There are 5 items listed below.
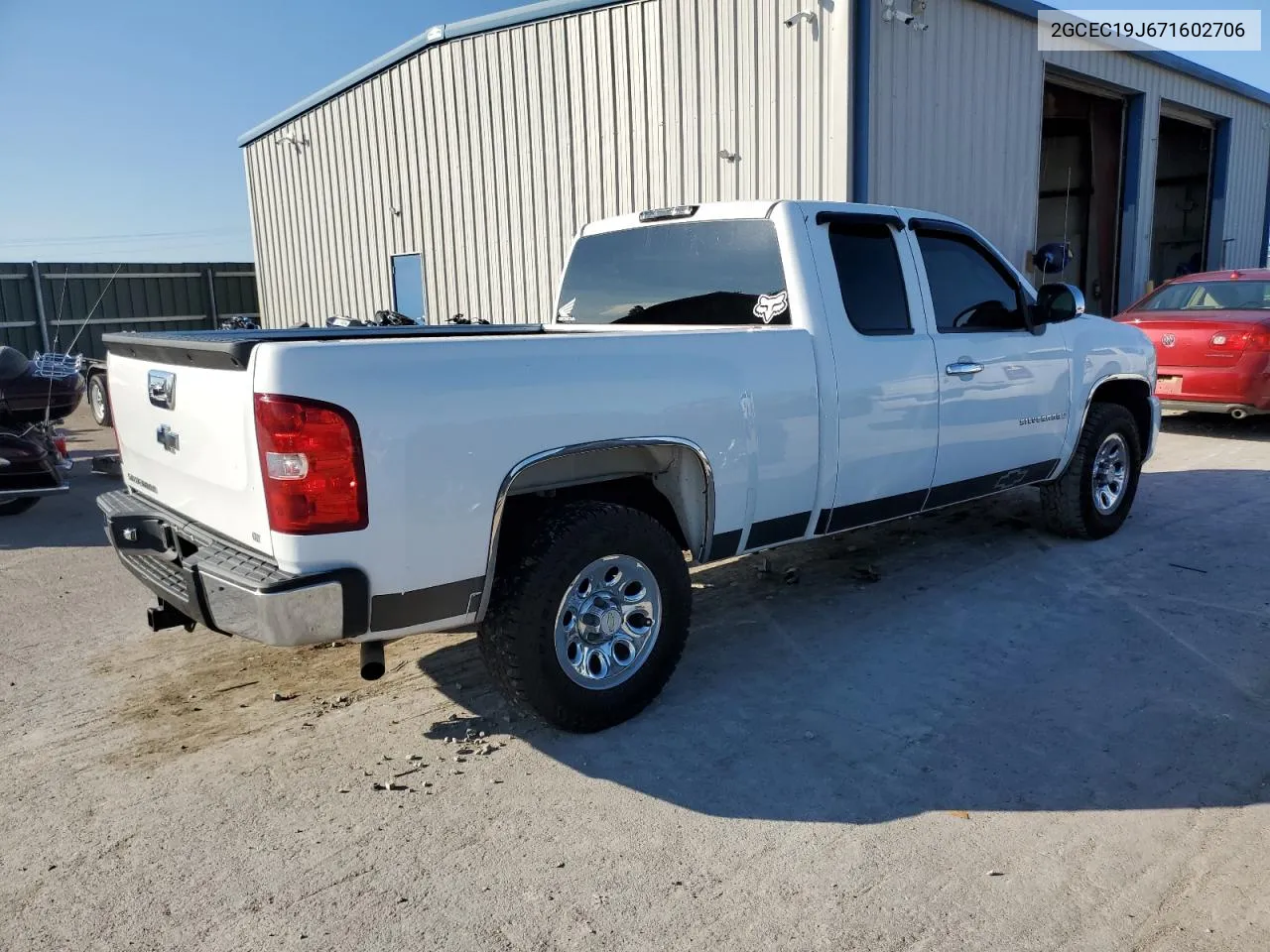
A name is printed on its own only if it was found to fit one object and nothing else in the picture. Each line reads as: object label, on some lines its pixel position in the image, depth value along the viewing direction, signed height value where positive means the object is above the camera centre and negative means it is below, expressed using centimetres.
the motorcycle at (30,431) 705 -80
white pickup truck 288 -49
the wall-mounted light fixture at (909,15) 911 +267
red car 927 -60
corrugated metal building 949 +203
